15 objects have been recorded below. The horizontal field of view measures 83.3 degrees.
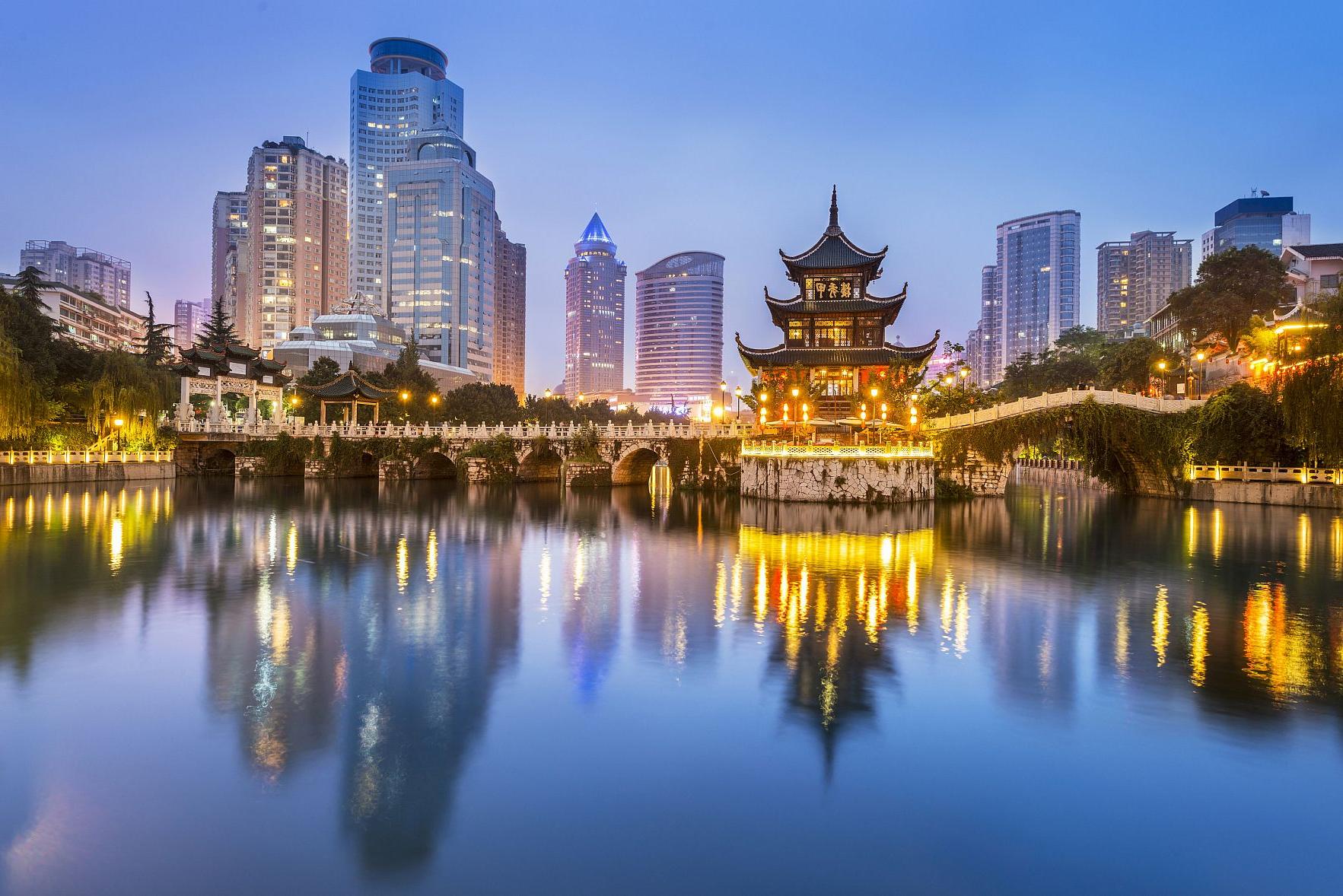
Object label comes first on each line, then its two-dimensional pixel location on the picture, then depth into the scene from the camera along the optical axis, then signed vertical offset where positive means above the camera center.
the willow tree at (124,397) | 44.62 +2.75
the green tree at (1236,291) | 54.44 +12.22
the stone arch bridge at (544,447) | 46.53 +0.08
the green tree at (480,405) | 67.25 +3.89
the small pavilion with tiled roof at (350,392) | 55.00 +3.90
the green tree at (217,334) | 75.25 +11.51
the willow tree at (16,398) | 35.81 +2.10
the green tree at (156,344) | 68.81 +9.82
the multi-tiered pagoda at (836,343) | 43.06 +6.68
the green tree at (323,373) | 69.12 +6.75
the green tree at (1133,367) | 59.00 +7.10
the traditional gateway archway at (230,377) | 54.34 +5.14
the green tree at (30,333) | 40.00 +5.98
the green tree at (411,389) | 62.12 +5.13
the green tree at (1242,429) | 35.97 +1.43
